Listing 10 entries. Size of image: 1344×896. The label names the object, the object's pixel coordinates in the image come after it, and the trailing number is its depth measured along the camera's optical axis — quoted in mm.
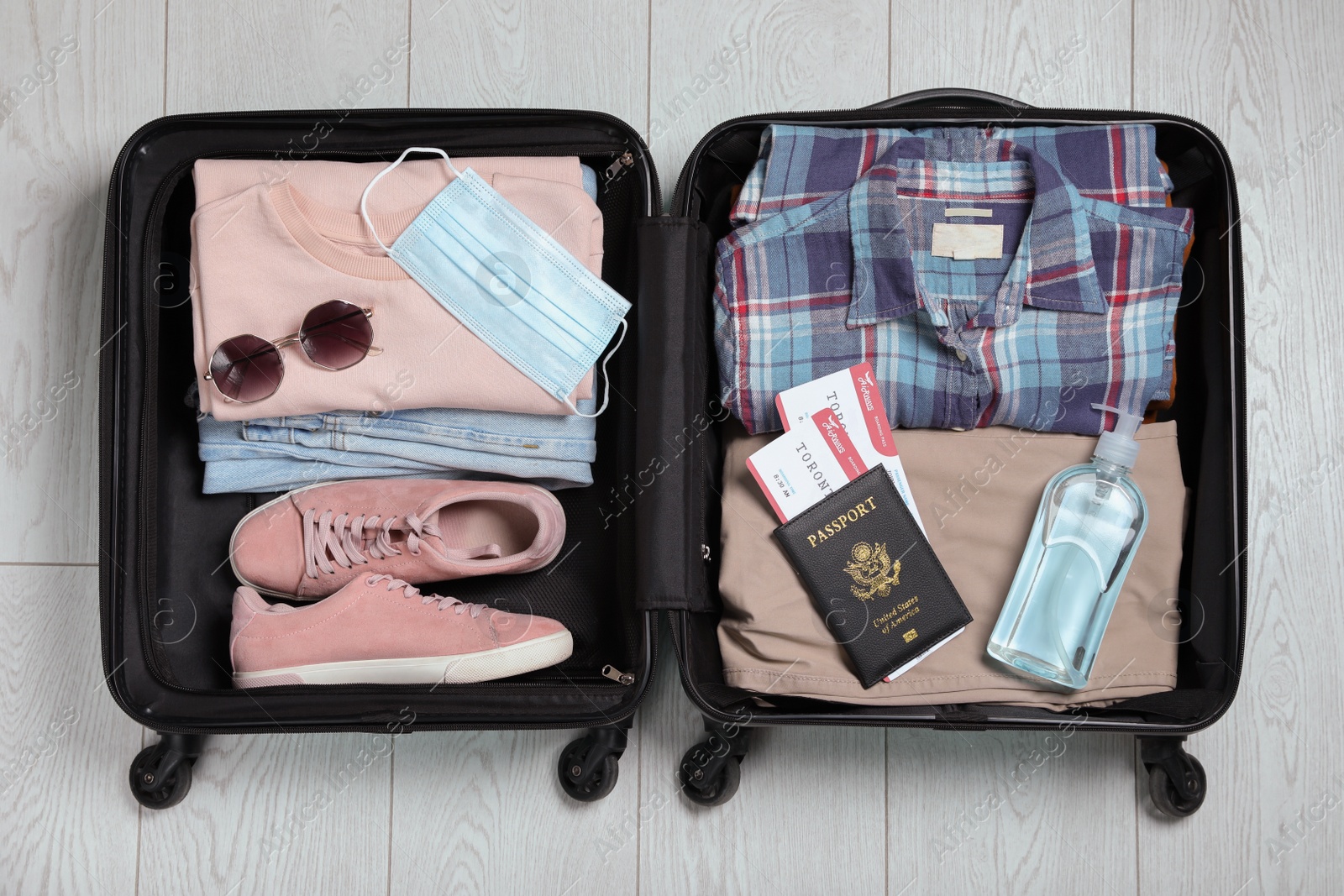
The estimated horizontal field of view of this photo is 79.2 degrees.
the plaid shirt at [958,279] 808
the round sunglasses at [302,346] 812
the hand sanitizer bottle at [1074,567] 819
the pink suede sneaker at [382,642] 854
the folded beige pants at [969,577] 820
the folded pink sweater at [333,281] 814
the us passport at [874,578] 821
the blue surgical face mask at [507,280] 828
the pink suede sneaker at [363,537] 893
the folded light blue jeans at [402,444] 866
